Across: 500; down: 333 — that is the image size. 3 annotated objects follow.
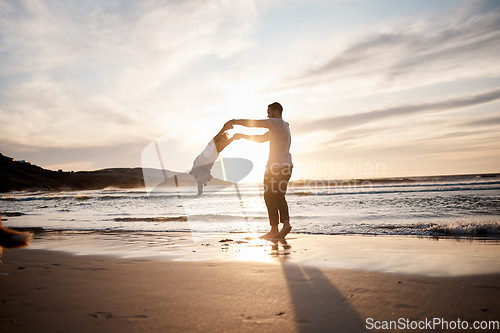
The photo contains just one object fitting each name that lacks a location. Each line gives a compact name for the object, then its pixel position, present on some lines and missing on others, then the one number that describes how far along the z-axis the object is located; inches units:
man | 214.5
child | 216.7
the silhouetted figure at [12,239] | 111.0
